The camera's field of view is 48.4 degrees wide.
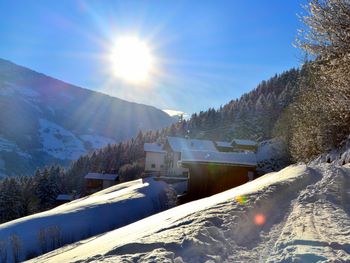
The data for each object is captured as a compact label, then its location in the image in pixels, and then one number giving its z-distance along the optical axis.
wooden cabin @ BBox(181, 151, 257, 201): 27.20
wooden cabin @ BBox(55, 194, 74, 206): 65.00
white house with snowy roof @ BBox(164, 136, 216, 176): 55.84
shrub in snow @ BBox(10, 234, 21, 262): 12.74
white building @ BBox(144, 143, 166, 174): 64.38
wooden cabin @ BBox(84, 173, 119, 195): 73.70
